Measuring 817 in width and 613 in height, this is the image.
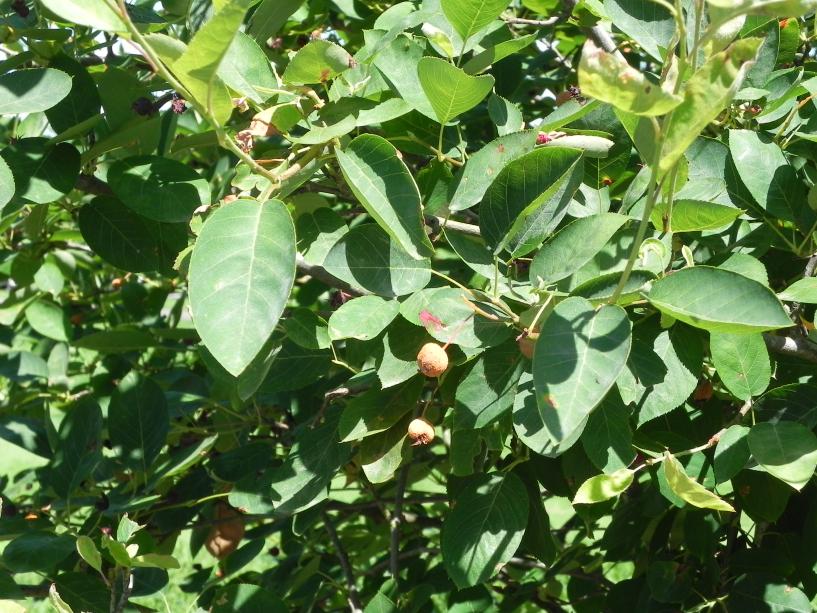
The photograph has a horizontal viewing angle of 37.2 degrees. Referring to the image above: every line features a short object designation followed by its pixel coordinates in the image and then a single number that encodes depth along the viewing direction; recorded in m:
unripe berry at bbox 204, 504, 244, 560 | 0.59
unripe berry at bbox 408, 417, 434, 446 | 0.40
